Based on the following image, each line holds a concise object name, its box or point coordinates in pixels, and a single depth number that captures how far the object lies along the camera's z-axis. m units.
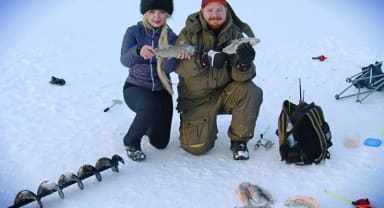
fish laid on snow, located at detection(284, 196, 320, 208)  3.08
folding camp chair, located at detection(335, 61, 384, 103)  4.98
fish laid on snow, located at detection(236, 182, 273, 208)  3.12
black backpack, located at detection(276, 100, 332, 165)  3.56
